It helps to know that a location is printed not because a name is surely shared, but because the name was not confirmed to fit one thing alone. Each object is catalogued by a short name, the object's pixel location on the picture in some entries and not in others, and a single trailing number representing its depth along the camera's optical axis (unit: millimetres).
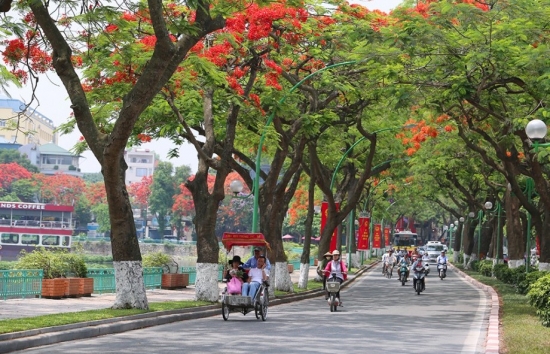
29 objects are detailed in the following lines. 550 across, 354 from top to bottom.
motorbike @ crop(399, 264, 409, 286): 49844
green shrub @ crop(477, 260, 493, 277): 57403
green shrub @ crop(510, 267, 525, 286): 37244
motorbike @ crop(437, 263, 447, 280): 58781
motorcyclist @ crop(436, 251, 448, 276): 59094
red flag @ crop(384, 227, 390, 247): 116625
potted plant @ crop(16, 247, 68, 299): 27594
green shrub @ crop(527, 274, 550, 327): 21156
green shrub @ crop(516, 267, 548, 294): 31866
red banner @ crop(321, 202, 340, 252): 46281
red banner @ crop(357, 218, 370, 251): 66375
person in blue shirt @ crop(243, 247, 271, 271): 23841
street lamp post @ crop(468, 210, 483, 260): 68025
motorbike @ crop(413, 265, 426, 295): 40062
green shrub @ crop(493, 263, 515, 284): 43906
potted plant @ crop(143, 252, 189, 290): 37594
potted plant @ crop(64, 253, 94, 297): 28445
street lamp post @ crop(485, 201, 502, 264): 54031
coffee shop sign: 123338
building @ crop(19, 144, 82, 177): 188250
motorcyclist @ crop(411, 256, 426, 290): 40200
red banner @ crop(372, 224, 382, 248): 90069
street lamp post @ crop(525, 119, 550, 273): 21328
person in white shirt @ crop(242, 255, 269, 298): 23297
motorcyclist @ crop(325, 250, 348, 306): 28266
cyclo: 23047
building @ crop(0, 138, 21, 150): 169812
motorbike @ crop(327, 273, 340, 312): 27500
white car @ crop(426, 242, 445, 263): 95112
